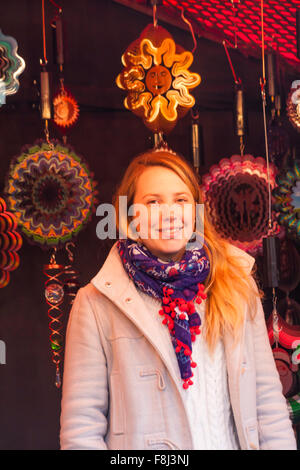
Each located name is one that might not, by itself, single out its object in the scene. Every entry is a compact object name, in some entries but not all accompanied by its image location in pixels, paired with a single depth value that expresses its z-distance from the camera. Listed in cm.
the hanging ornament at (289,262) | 279
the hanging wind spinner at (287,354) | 278
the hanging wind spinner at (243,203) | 279
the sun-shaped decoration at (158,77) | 268
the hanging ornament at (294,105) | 274
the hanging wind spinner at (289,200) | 275
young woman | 226
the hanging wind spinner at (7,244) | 279
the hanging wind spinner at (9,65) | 274
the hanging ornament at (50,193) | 280
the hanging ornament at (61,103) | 275
